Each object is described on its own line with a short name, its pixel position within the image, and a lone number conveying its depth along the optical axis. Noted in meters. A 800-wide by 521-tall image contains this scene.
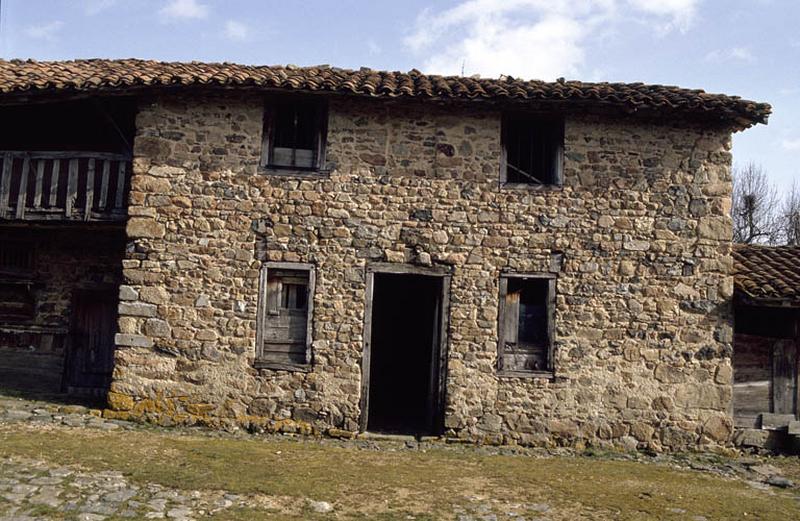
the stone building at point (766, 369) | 10.12
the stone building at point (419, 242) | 9.67
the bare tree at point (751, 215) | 28.70
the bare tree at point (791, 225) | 29.11
